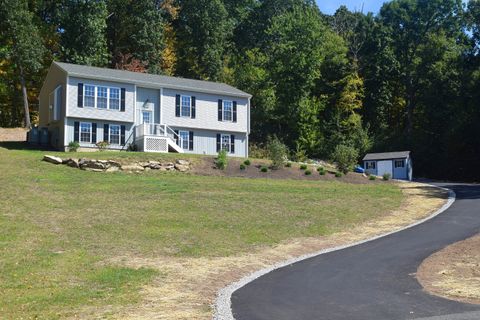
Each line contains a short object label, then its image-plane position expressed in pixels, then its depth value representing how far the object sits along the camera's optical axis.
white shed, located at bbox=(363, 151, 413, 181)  47.38
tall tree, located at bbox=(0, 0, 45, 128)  47.66
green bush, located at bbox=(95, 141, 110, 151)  37.12
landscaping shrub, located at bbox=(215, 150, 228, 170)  34.31
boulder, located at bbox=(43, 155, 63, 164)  32.19
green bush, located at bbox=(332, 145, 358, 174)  36.97
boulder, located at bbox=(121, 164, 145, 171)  32.07
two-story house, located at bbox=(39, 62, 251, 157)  37.25
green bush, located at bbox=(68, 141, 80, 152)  36.09
